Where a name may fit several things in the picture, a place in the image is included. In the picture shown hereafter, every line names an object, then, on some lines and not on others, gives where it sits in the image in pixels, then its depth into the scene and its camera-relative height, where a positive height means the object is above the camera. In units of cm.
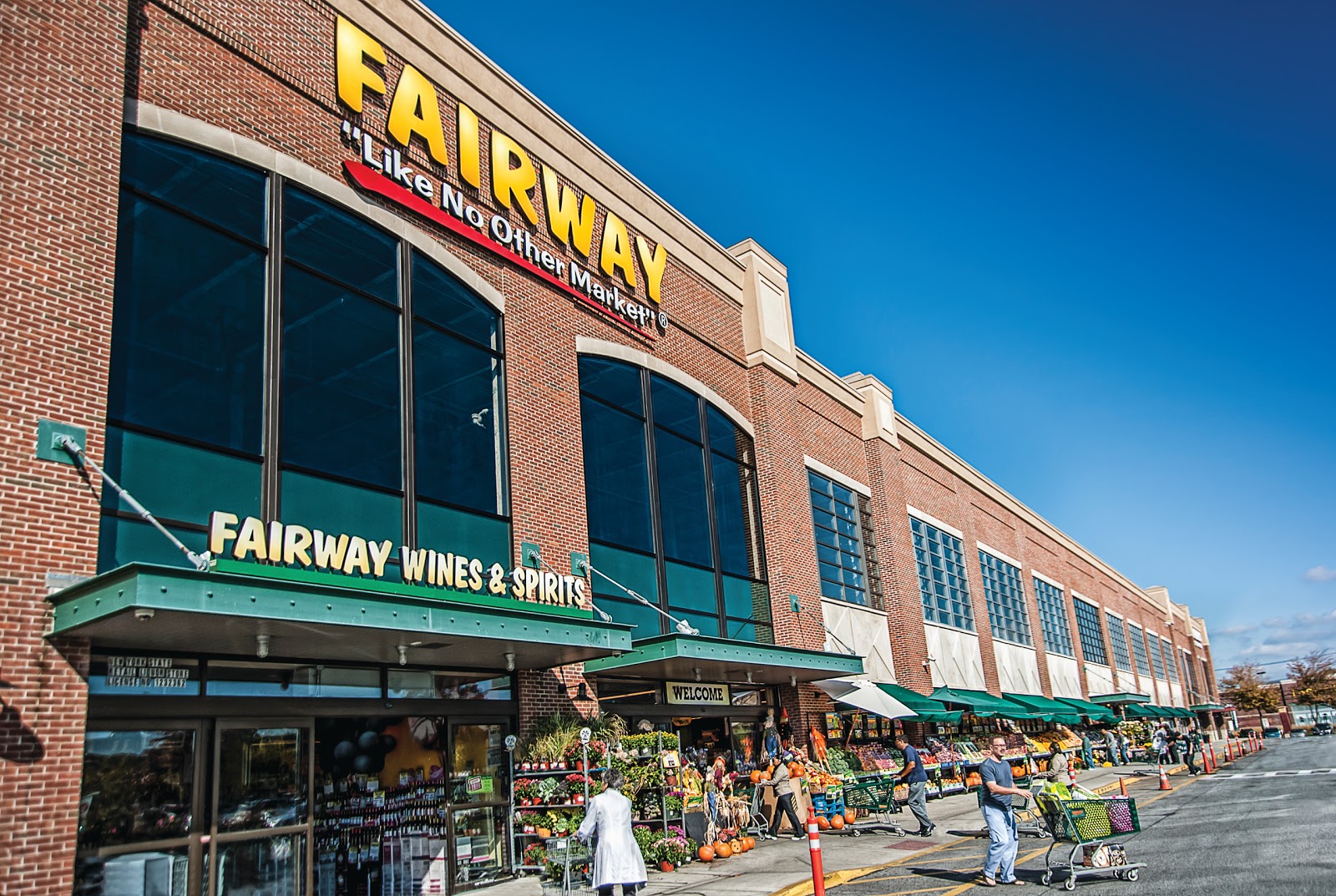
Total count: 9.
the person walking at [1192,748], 3559 -237
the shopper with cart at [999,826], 1239 -150
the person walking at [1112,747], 4200 -225
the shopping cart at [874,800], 2066 -178
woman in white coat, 1026 -112
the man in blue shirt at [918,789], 1902 -155
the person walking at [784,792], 1923 -137
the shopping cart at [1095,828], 1198 -158
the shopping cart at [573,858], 1356 -162
